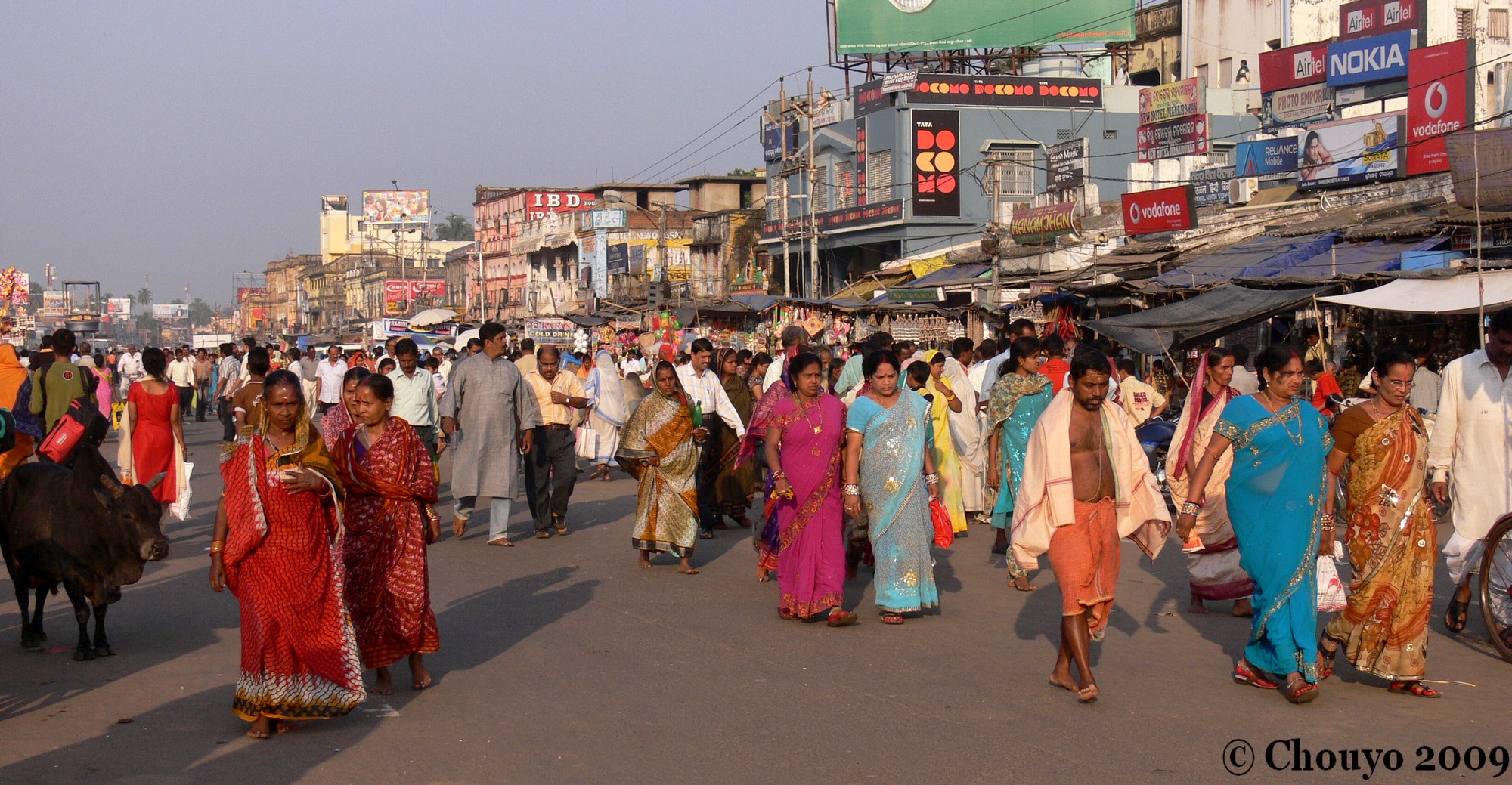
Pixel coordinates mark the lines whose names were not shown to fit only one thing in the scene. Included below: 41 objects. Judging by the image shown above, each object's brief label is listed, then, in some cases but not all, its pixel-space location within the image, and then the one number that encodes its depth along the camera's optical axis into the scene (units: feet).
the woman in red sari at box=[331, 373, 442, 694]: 20.03
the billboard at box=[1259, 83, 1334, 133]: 109.29
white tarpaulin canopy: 43.55
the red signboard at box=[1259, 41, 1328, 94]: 109.70
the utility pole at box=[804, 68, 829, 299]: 106.83
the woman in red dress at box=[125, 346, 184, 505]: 34.19
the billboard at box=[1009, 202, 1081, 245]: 85.40
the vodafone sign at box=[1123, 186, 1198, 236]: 71.77
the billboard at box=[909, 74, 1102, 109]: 128.26
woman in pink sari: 25.52
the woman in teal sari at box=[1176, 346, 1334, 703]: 19.25
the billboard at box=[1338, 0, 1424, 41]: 123.54
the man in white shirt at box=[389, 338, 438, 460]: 43.98
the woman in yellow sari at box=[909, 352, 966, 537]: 36.68
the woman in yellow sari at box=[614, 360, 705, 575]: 32.27
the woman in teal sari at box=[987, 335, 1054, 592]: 32.68
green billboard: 132.36
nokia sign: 101.65
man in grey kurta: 35.96
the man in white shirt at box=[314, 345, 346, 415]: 72.59
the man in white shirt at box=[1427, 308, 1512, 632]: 22.62
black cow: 22.52
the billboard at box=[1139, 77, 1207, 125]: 122.21
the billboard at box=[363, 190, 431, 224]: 336.90
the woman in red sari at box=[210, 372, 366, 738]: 17.46
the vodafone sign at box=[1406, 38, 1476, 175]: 85.92
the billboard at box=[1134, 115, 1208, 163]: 111.75
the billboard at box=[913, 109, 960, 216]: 127.85
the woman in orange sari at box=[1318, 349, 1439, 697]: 19.70
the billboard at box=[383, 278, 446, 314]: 268.21
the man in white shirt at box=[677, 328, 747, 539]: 37.76
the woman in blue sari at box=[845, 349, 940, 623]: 25.17
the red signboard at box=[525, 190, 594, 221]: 237.66
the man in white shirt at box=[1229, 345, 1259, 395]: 42.11
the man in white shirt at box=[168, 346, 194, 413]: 93.76
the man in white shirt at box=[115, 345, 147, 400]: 102.06
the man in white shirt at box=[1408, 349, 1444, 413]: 43.06
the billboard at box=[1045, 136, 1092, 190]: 95.25
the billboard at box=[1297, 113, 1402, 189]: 82.89
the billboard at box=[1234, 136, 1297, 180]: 94.43
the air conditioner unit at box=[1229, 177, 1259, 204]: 97.35
